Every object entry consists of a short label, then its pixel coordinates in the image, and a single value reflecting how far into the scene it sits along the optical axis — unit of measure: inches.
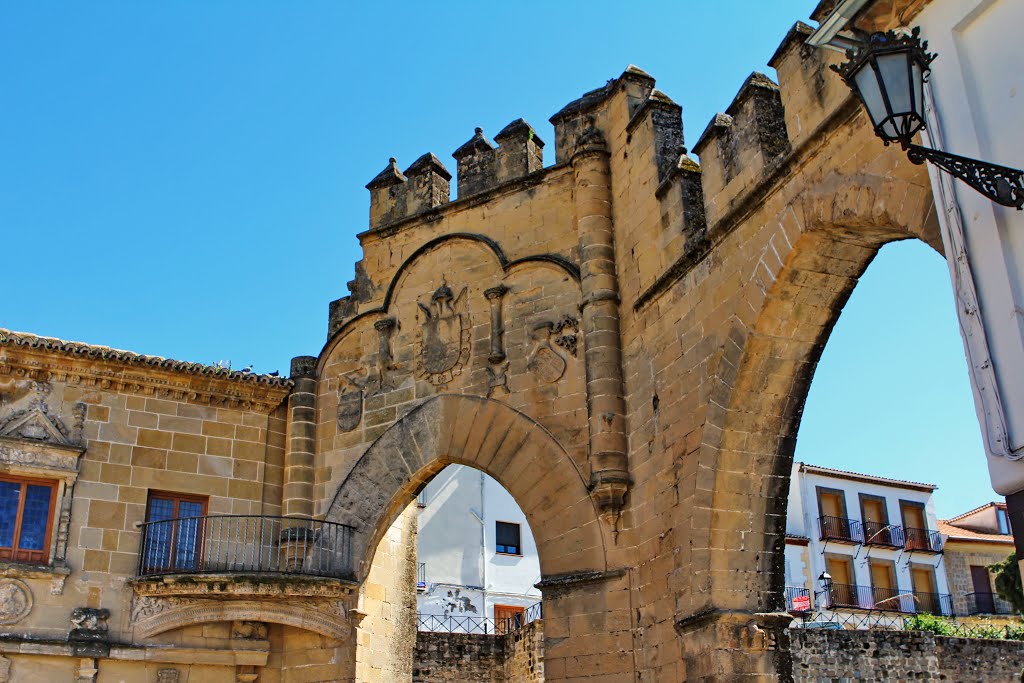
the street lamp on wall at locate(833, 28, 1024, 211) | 186.9
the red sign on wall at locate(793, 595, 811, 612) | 945.5
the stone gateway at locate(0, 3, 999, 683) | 343.6
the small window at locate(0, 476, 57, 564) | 424.2
